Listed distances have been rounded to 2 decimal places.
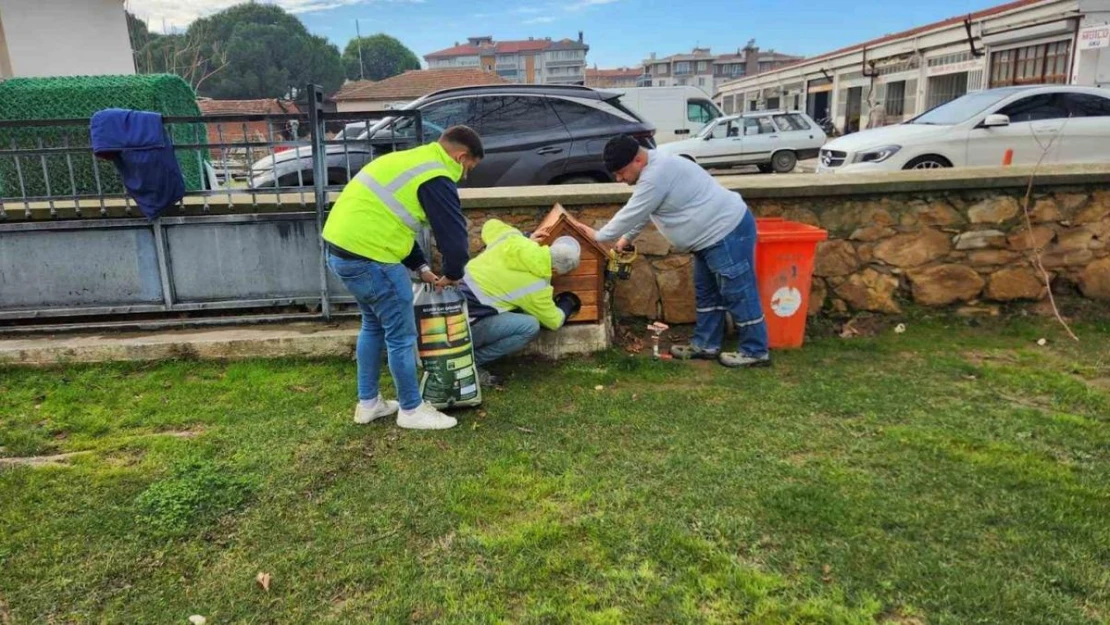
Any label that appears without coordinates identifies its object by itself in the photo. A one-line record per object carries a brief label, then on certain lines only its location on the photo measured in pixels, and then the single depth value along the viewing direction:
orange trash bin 4.98
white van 20.77
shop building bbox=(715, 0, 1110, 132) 17.22
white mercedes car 9.35
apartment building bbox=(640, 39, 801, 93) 93.94
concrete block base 4.99
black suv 7.93
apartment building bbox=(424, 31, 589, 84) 112.50
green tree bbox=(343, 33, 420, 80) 82.44
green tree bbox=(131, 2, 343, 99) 54.28
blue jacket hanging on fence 4.68
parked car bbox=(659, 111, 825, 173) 17.50
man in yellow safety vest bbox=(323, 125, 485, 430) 3.59
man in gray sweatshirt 4.62
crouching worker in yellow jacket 4.34
